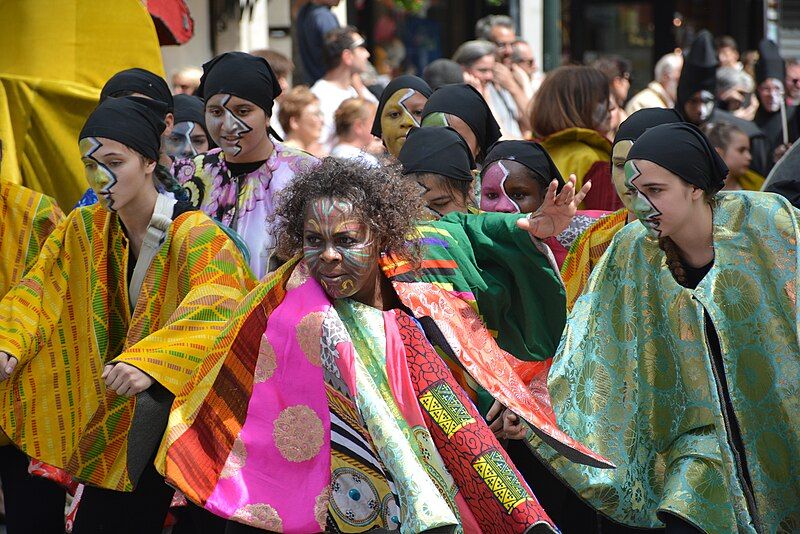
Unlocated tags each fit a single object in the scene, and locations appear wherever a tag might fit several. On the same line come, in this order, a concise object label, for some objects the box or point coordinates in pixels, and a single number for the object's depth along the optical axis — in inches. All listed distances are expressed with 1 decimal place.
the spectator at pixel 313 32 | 839.7
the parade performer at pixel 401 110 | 560.7
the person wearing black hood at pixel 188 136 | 597.0
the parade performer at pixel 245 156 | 495.8
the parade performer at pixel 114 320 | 415.5
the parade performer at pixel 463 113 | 524.1
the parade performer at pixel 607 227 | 468.8
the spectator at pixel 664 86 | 925.2
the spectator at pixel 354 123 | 691.4
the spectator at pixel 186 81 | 749.3
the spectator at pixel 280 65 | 740.6
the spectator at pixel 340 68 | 779.4
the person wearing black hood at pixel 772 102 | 902.4
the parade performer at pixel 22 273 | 465.4
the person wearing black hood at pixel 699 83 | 780.6
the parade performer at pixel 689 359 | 397.4
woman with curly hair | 370.0
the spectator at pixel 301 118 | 680.4
